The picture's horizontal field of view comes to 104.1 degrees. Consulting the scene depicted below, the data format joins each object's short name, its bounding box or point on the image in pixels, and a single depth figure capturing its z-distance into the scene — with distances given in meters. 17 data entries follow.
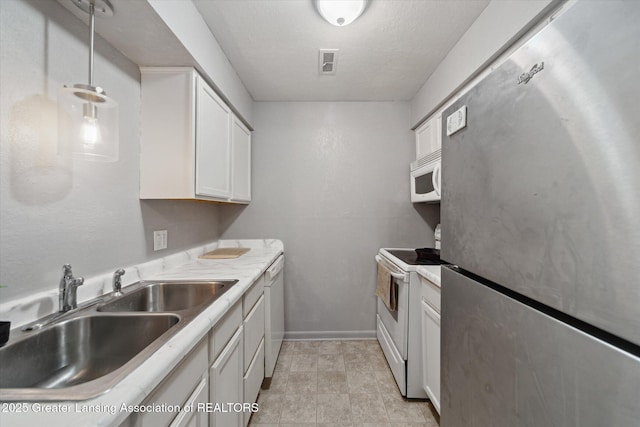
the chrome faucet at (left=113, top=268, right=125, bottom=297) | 1.17
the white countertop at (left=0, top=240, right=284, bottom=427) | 0.47
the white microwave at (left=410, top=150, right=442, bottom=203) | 1.87
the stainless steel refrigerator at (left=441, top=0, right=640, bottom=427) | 0.37
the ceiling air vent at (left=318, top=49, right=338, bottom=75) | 1.81
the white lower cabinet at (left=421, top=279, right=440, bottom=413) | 1.46
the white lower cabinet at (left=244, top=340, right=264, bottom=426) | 1.41
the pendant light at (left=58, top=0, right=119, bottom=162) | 0.94
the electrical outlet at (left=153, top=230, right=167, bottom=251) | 1.54
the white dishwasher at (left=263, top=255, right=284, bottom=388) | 1.86
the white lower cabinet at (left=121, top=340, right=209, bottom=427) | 0.61
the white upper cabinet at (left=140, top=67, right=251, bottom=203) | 1.44
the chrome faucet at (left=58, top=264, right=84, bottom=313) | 0.95
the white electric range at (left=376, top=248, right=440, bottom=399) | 1.69
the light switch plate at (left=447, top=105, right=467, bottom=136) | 0.77
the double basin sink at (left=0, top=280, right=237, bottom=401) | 0.71
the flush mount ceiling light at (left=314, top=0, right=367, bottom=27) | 1.35
